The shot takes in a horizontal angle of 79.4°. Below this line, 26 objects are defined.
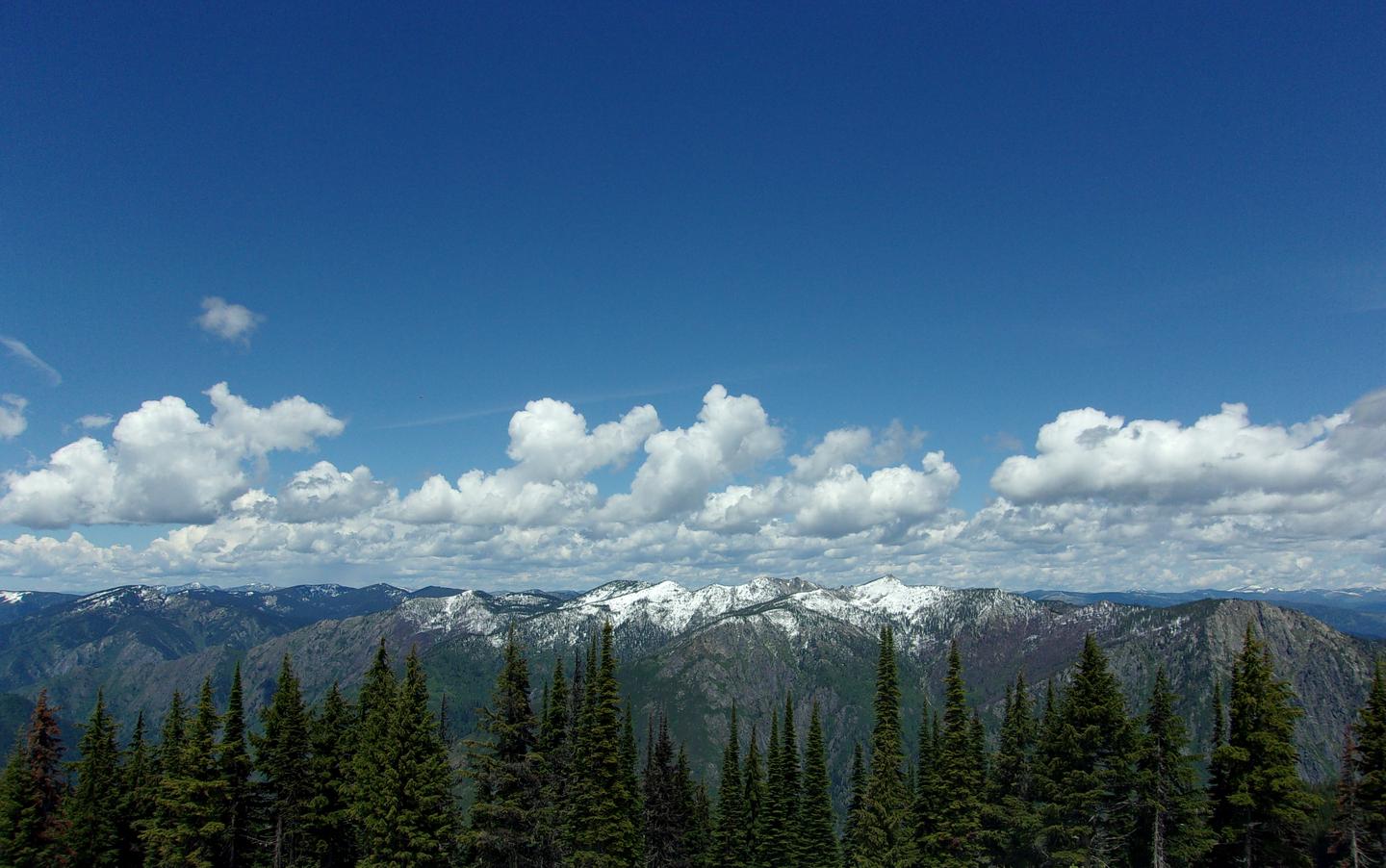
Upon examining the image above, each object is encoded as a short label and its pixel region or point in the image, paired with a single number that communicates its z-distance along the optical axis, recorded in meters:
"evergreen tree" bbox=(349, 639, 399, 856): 49.28
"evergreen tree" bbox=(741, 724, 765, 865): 93.88
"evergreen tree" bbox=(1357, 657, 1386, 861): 43.00
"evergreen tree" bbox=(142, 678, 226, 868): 51.41
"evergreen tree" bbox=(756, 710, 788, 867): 90.88
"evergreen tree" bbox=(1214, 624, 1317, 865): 40.31
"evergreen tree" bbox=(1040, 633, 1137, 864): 44.31
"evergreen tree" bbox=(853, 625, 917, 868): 71.69
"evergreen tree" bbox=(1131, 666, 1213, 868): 41.47
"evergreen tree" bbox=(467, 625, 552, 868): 51.31
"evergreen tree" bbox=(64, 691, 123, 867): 62.44
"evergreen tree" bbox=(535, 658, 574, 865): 54.88
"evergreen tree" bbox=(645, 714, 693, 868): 89.69
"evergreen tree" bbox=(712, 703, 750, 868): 95.12
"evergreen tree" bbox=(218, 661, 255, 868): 54.12
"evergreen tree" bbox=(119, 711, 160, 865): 63.97
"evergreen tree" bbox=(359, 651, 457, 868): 48.88
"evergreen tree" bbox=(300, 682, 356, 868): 55.94
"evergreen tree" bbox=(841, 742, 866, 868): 80.12
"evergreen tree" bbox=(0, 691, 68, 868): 59.97
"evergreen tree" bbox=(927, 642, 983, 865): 63.16
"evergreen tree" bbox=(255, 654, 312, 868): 55.16
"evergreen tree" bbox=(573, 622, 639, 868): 60.16
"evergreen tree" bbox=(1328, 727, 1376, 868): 43.28
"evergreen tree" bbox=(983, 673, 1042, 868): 55.50
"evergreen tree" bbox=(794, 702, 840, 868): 90.38
